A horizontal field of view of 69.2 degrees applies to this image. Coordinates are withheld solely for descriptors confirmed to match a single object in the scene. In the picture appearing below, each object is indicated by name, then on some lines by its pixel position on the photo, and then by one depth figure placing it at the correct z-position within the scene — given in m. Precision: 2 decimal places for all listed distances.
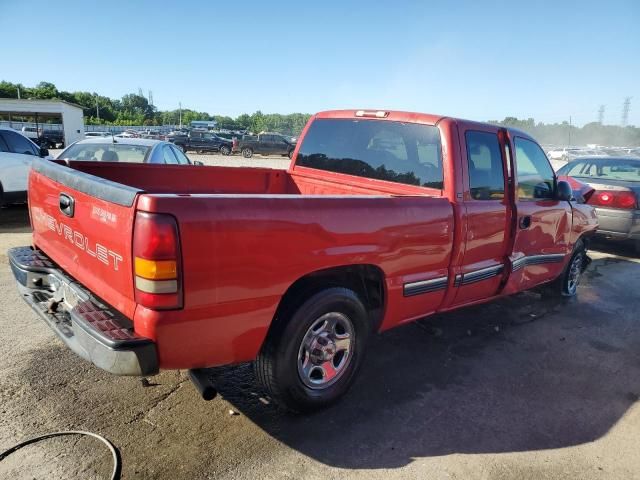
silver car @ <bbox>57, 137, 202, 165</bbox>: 7.50
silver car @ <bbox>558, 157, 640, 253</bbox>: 7.91
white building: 39.03
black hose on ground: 2.39
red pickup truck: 2.23
